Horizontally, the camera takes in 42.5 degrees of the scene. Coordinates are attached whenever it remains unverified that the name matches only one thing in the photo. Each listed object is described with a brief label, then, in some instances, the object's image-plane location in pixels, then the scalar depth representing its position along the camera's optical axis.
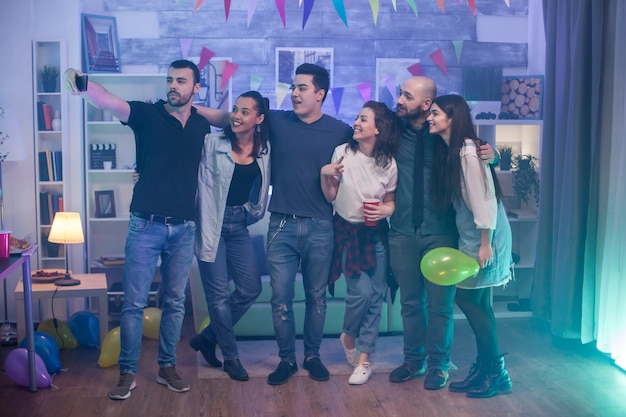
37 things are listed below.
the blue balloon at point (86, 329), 4.86
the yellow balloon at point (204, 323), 4.78
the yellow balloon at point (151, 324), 5.08
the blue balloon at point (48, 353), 4.25
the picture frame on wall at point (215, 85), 6.01
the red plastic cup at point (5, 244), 3.70
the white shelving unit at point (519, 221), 5.82
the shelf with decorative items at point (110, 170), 5.75
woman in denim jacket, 3.96
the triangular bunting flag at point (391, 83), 6.15
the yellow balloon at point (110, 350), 4.43
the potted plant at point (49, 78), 5.49
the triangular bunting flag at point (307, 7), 5.33
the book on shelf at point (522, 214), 5.70
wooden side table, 4.71
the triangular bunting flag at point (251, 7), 5.36
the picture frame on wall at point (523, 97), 5.75
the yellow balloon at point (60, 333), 4.83
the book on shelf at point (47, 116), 5.48
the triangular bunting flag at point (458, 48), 6.21
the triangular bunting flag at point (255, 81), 6.06
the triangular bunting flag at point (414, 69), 6.16
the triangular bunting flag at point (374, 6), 5.02
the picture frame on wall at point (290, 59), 6.07
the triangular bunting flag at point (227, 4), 5.09
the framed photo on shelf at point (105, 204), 5.86
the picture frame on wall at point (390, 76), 6.16
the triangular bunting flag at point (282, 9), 5.49
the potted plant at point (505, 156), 5.80
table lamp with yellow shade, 5.05
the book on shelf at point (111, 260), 5.62
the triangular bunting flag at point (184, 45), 6.00
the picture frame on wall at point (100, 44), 5.75
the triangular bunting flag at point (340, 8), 5.25
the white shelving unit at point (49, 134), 5.46
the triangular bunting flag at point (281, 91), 6.07
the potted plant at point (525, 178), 5.71
